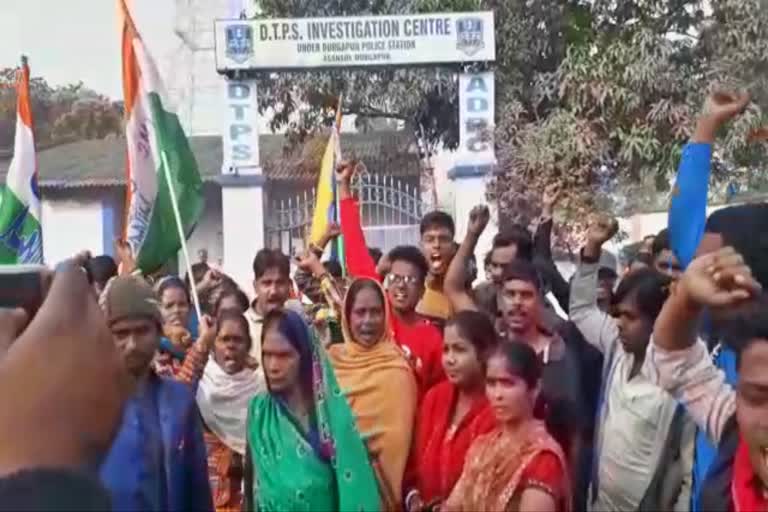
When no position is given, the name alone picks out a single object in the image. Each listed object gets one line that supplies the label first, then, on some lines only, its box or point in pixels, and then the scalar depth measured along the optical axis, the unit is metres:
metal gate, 14.78
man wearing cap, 3.17
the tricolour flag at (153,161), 6.07
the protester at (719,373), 2.21
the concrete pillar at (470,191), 13.05
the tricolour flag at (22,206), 7.17
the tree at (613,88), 11.50
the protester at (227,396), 4.62
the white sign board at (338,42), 13.83
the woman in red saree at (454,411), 4.05
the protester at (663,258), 4.43
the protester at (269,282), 5.17
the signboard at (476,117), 13.23
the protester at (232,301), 4.88
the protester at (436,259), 5.21
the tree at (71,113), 24.28
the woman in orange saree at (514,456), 3.52
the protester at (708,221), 3.15
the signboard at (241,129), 13.86
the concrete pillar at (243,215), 14.05
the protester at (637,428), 3.71
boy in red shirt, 4.66
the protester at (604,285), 5.09
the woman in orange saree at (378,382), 4.28
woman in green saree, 3.87
